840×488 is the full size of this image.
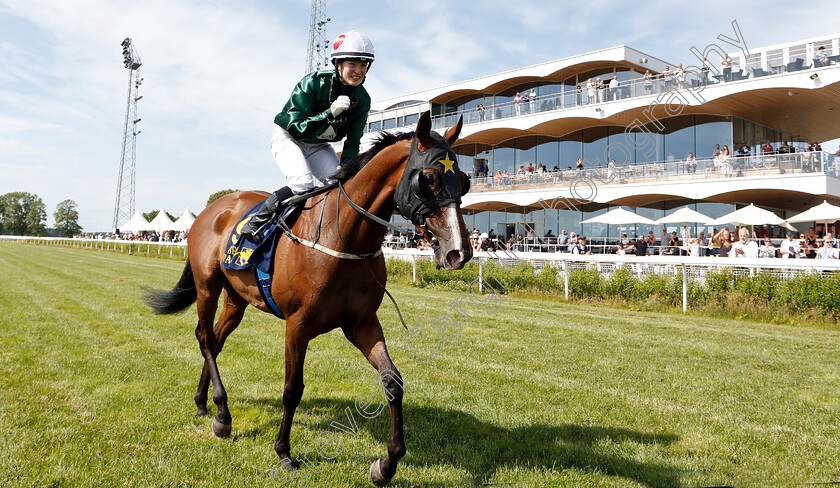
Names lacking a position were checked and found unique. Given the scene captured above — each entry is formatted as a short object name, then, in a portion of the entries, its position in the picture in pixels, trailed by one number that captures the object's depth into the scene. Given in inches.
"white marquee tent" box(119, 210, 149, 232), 1480.1
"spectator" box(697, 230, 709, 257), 621.6
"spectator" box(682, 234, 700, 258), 576.6
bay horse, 102.9
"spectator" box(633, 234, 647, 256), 615.1
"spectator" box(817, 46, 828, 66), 738.2
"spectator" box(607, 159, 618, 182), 843.3
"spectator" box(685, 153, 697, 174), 844.6
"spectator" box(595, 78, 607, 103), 900.0
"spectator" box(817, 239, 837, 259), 500.4
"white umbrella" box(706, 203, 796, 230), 735.1
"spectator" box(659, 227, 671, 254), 723.1
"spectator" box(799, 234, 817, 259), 562.9
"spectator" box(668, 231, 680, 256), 647.8
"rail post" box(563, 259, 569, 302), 483.2
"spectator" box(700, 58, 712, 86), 779.7
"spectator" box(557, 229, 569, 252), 767.2
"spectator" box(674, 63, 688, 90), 799.7
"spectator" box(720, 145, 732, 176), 800.3
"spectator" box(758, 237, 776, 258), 574.6
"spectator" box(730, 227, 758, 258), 526.3
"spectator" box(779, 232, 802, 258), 555.8
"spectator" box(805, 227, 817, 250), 636.2
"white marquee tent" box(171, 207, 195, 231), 1257.1
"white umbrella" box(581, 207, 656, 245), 739.4
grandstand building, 778.8
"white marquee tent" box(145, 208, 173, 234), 1410.8
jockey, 128.9
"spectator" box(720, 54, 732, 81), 813.9
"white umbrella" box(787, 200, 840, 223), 684.1
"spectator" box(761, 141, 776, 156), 823.1
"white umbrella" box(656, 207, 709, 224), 754.2
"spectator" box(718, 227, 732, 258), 558.6
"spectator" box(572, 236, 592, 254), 723.1
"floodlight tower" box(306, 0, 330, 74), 1451.8
